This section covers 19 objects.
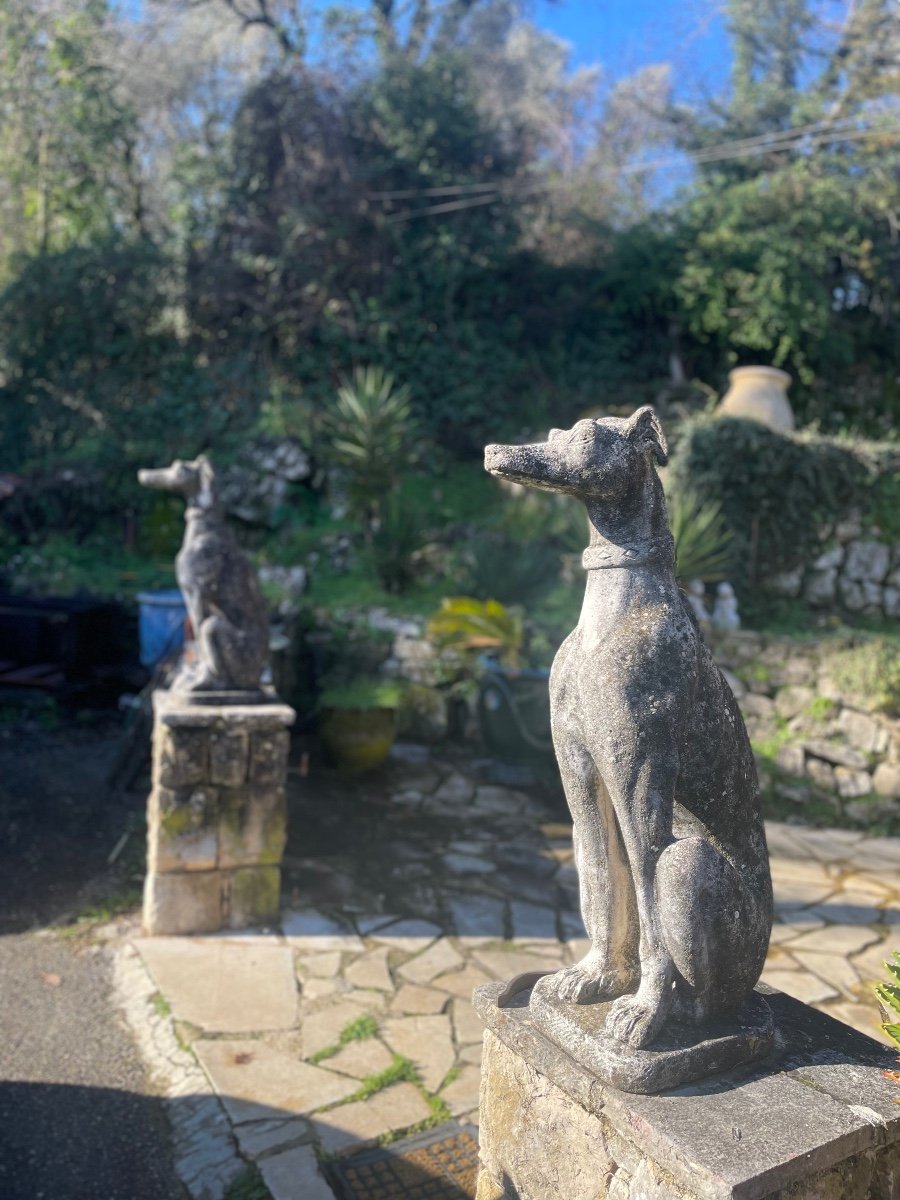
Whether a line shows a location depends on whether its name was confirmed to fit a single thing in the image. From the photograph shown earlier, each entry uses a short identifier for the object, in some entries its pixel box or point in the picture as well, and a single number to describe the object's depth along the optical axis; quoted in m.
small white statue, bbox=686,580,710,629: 7.73
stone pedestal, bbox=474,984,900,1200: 1.57
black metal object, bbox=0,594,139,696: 8.48
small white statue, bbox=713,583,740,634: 7.86
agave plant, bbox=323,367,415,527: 9.55
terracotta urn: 10.29
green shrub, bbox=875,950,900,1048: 1.67
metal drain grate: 2.67
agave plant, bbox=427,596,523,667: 7.21
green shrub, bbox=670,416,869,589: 8.85
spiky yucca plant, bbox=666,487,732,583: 7.52
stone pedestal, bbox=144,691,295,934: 4.21
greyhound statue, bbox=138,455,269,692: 4.54
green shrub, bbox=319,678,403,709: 6.49
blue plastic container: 8.10
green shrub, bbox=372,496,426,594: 8.85
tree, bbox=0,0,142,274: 12.23
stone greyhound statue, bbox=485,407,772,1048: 1.80
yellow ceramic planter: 6.53
